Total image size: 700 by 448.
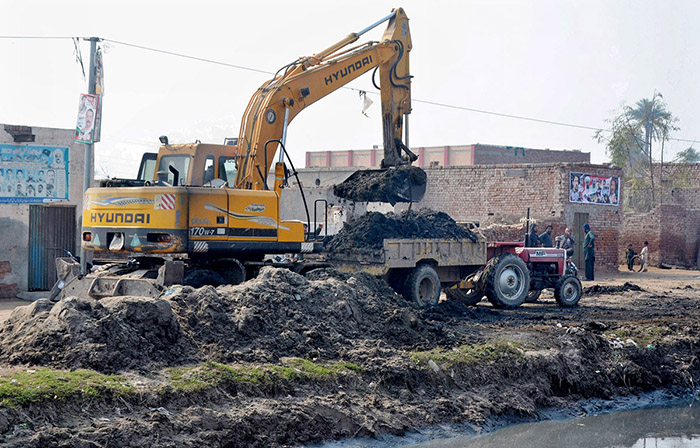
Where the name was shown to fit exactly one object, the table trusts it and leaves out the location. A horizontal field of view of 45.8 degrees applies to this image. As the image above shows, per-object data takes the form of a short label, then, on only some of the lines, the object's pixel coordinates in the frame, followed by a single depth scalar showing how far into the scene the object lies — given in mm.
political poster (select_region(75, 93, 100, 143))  18266
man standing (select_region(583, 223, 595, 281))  25095
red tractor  17938
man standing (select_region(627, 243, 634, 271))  33125
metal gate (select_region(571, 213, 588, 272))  30266
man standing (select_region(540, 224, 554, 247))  22561
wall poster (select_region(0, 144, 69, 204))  19047
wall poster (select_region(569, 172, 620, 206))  30062
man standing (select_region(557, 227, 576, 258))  23531
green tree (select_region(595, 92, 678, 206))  48344
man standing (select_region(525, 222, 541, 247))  21344
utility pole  18203
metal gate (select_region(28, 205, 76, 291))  19453
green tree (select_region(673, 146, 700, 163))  60500
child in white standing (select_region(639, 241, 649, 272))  32631
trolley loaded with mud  16047
